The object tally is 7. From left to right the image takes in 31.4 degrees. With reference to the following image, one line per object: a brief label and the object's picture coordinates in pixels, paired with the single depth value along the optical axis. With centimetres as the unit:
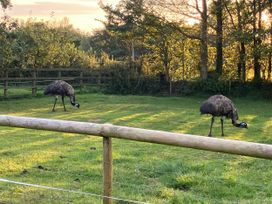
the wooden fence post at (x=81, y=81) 2717
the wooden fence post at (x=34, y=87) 2444
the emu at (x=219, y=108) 1273
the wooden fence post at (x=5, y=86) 2332
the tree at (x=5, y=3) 2119
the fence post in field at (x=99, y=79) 2814
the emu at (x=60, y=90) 1886
